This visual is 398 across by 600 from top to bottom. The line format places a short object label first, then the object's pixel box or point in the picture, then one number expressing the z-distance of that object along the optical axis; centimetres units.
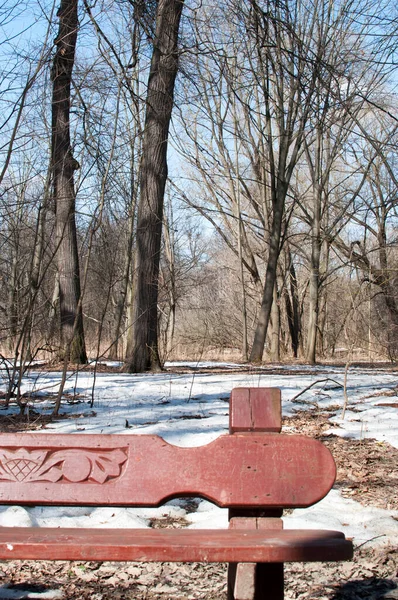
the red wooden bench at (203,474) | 174
